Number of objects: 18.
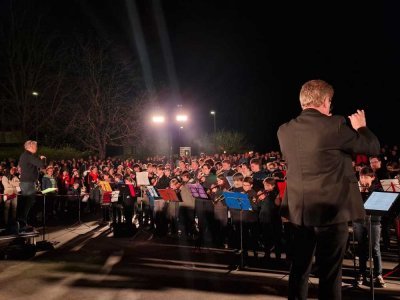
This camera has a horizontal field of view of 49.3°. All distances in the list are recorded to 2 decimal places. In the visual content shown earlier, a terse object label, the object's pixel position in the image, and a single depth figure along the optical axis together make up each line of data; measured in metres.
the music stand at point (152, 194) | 12.50
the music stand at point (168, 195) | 11.17
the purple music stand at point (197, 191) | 9.90
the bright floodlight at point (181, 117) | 21.95
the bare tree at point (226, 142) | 41.40
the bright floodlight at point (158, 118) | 21.00
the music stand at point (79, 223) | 15.00
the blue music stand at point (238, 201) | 8.25
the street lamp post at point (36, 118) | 33.03
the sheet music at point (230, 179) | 12.04
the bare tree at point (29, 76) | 31.55
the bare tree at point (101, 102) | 34.00
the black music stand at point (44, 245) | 10.30
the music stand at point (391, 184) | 8.69
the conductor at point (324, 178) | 3.41
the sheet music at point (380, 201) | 5.82
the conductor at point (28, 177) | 11.16
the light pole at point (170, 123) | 18.77
